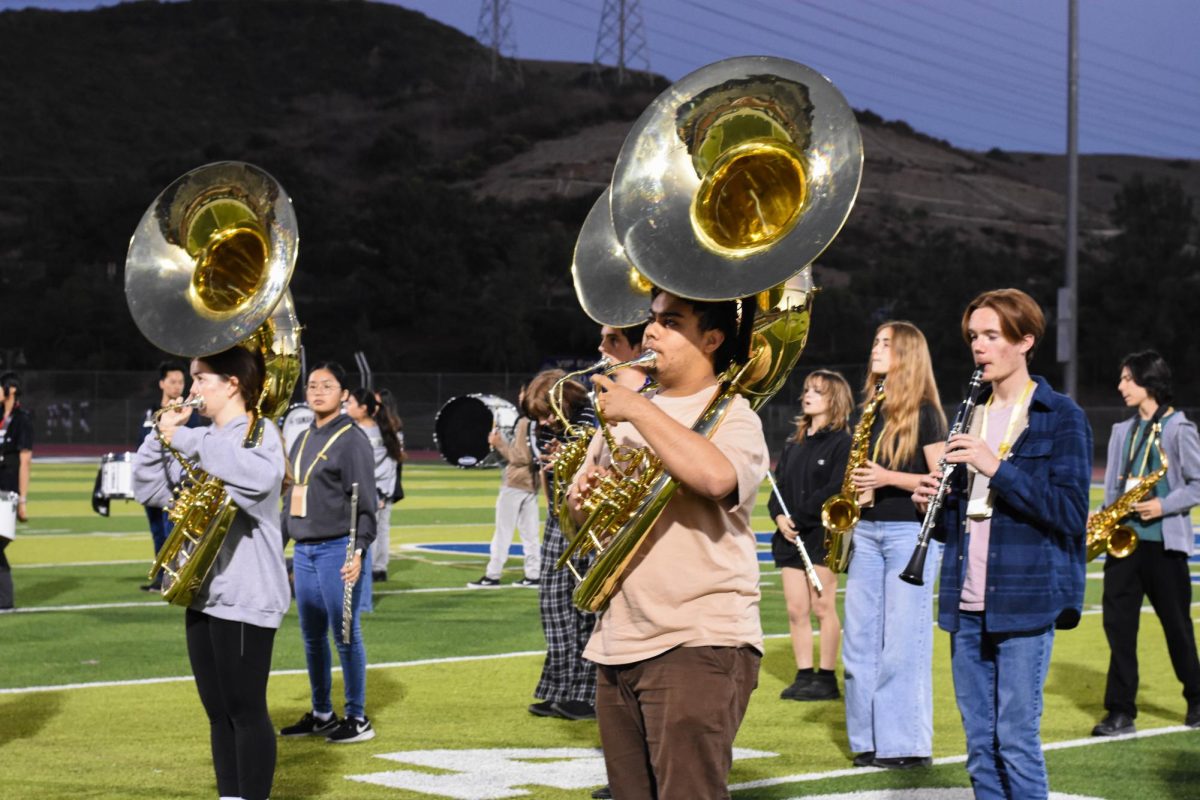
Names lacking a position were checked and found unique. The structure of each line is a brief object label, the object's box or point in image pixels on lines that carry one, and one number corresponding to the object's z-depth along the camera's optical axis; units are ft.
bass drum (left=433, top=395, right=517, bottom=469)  60.86
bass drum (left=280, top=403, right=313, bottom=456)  50.62
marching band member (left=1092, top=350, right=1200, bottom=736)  30.91
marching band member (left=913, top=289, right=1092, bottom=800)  18.86
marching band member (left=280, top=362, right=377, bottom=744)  29.58
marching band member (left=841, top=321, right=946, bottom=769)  27.14
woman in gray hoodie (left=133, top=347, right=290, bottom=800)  20.79
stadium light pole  99.55
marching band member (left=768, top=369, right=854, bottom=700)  33.94
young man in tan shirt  14.78
